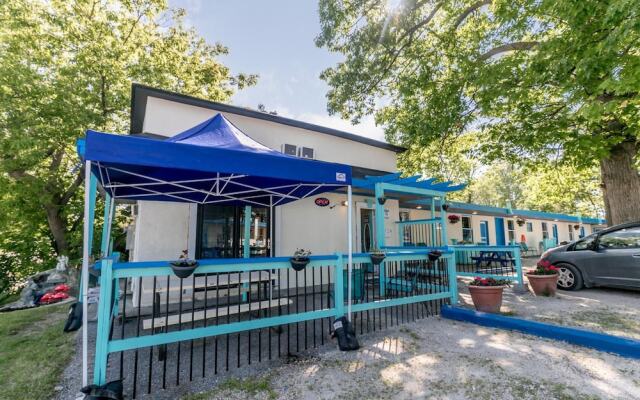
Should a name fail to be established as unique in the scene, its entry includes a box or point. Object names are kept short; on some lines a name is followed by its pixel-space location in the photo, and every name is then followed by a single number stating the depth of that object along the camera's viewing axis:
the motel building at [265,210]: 6.07
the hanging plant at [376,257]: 4.12
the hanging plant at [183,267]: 2.72
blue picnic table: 8.77
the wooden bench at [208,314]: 3.02
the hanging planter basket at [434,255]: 4.93
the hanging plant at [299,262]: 3.48
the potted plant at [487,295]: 4.84
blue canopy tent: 2.44
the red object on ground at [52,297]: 7.35
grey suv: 6.02
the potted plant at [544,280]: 6.30
